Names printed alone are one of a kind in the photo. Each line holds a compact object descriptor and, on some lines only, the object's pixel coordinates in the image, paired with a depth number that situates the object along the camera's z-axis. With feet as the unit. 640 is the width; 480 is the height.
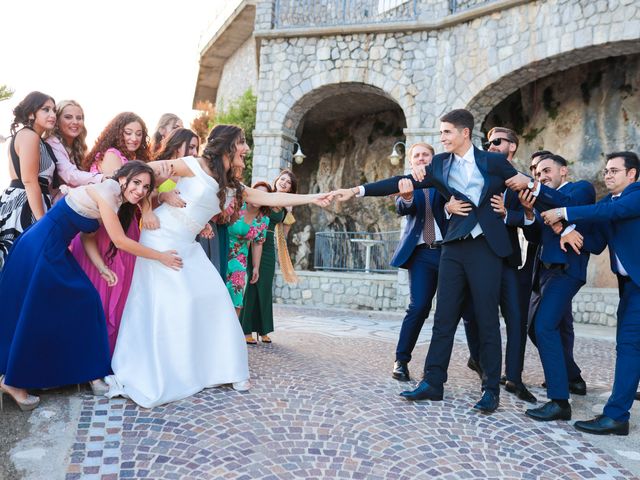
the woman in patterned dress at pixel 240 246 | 15.97
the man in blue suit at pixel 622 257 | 10.18
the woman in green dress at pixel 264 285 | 17.37
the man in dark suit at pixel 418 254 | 13.33
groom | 11.08
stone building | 30.30
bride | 10.30
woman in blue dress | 9.60
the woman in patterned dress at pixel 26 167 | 11.35
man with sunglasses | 11.73
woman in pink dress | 11.66
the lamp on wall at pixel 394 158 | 38.22
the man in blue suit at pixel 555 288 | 10.82
